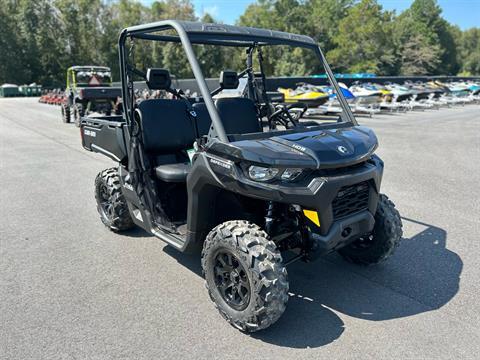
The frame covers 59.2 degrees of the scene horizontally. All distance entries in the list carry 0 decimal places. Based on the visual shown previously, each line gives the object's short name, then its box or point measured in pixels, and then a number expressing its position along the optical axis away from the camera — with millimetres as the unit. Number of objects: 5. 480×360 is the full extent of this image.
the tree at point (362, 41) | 51000
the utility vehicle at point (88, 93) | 15383
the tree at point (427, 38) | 58906
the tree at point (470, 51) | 82062
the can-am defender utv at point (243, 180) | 2764
